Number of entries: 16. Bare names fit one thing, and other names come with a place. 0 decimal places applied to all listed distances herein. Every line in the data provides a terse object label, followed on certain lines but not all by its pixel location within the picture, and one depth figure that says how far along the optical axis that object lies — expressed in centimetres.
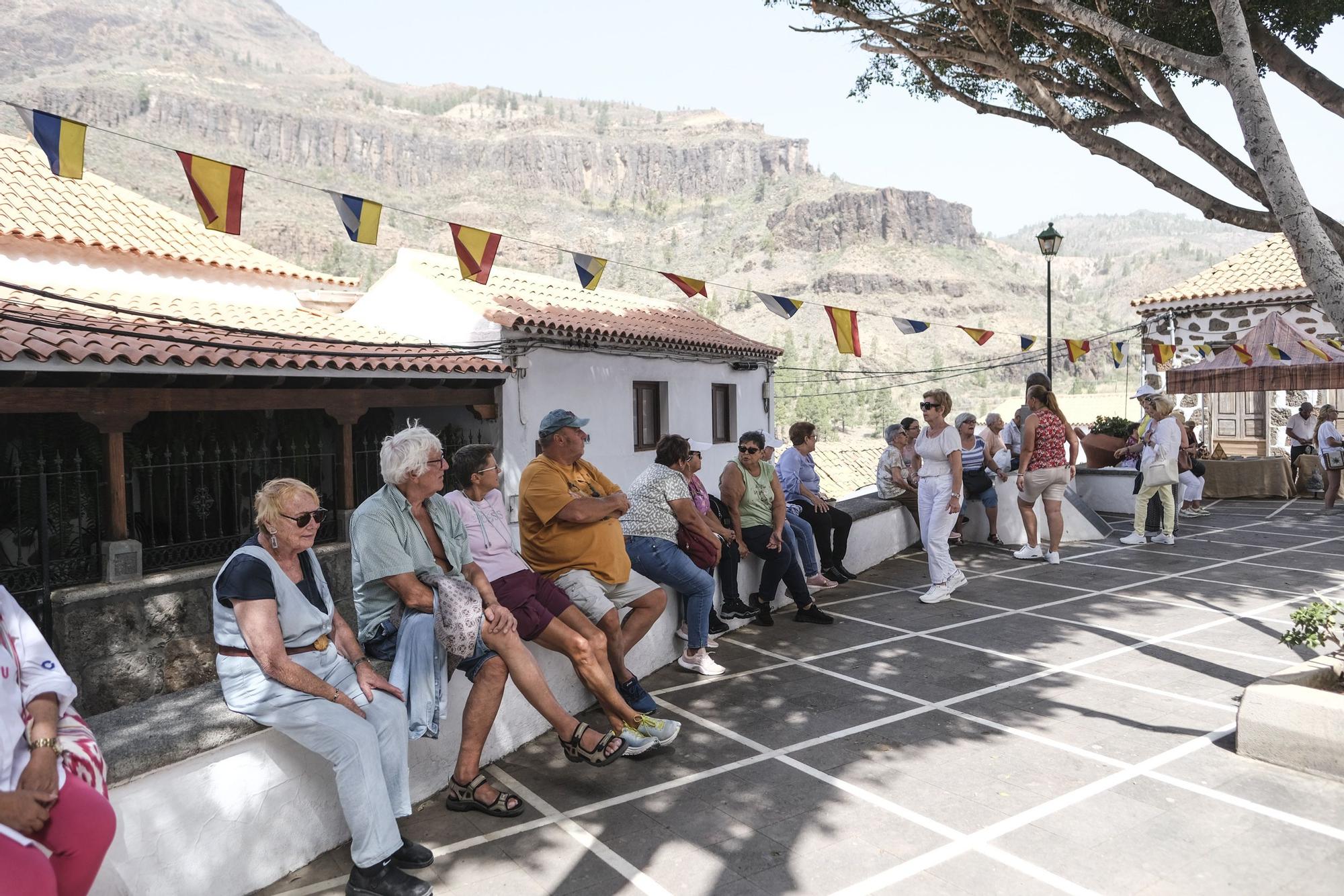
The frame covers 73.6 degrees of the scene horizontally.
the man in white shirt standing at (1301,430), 1359
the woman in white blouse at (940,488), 714
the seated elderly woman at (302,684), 296
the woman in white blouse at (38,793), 207
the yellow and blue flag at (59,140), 584
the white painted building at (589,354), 1258
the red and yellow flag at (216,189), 646
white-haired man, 350
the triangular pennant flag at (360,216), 740
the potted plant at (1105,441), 1308
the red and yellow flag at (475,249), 841
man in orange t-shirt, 447
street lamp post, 1272
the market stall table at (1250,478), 1331
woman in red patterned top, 834
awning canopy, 1323
